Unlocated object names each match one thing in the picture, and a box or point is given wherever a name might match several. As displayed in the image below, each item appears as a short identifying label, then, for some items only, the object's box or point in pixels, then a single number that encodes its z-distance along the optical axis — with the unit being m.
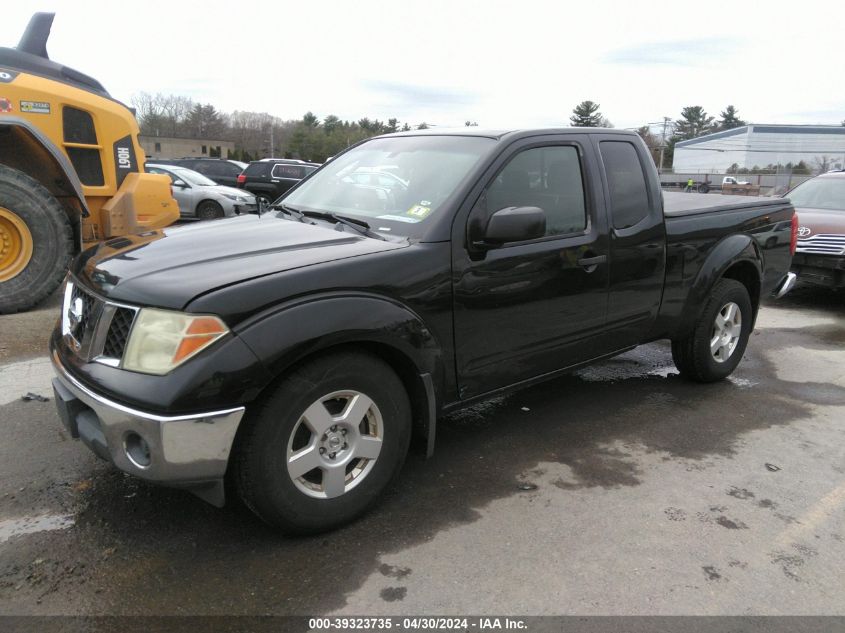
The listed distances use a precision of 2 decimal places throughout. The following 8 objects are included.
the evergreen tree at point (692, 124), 106.44
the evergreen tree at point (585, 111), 75.11
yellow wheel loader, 6.29
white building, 77.50
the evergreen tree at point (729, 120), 109.81
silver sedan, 14.96
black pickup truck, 2.43
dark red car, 7.82
